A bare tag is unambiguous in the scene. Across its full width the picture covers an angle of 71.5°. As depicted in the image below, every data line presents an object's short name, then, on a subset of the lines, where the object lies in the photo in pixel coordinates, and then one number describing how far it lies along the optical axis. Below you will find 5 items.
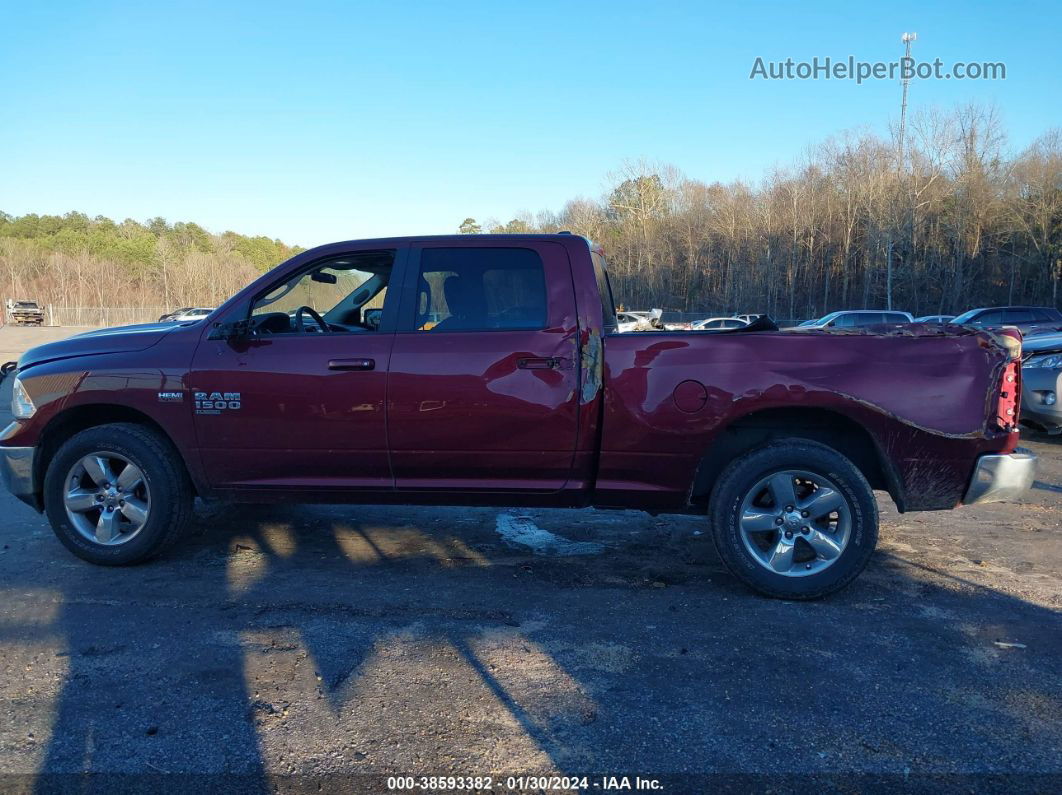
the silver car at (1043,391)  8.38
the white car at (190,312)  36.09
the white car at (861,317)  24.03
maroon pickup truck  3.94
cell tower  38.16
